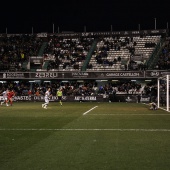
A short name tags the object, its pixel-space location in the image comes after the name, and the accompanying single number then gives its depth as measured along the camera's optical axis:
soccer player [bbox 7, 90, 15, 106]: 33.94
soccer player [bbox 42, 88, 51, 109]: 29.33
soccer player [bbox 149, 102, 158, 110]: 26.97
